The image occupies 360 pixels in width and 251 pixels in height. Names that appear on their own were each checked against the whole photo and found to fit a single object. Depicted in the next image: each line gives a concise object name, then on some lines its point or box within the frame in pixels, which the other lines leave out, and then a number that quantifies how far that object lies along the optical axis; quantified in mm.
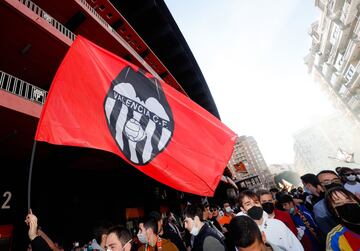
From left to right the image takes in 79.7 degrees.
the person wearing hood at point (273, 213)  3303
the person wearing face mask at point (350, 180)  3711
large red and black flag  2436
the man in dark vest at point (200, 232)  2355
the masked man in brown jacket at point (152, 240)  3234
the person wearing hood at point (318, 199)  2760
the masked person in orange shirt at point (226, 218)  6703
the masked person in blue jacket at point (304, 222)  3221
